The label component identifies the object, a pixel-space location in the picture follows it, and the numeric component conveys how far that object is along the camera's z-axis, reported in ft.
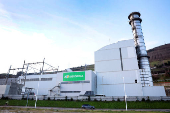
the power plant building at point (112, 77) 143.02
